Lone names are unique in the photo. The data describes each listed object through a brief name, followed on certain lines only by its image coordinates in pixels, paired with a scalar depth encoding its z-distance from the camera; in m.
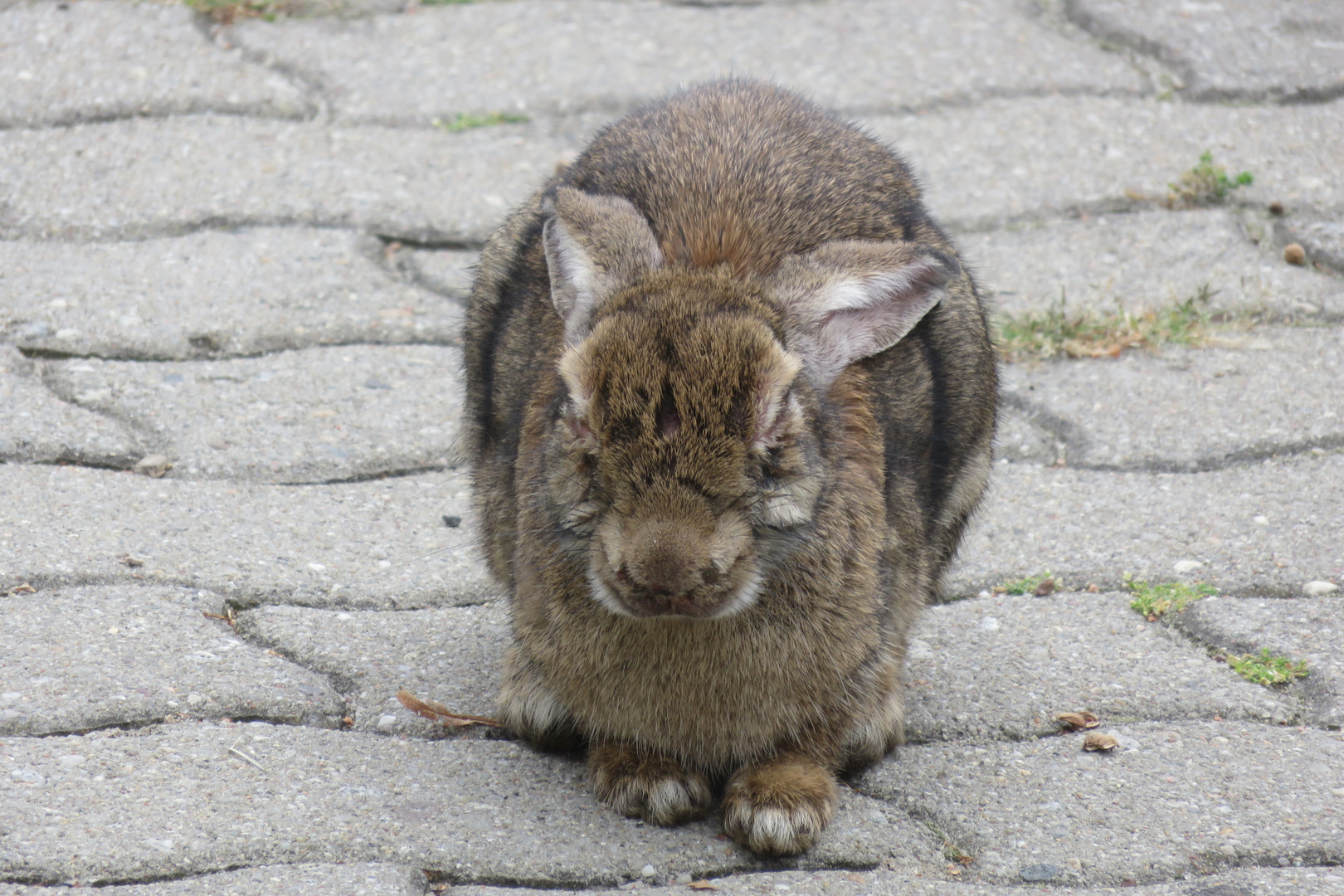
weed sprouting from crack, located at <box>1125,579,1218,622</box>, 7.53
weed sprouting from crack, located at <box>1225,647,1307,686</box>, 6.91
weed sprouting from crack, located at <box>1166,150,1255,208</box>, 11.77
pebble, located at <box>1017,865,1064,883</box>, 5.64
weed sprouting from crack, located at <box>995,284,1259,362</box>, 10.23
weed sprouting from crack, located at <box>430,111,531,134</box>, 12.48
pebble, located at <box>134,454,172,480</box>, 8.30
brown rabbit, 5.23
